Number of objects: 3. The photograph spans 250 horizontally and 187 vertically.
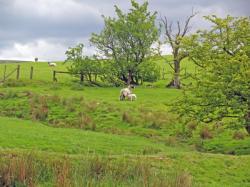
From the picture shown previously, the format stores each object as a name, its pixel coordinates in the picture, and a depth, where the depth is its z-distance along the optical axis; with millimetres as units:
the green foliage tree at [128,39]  59875
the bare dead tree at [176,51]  60625
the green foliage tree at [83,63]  60531
